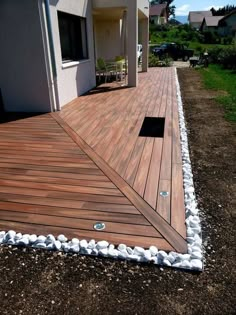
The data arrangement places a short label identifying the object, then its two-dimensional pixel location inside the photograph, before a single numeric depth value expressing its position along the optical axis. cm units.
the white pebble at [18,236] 221
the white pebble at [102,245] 209
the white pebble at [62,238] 218
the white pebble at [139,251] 202
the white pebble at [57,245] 212
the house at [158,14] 5297
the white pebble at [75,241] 214
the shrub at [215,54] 1635
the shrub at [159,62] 1546
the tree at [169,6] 7200
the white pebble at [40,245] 214
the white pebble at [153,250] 202
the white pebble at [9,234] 222
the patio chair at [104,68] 934
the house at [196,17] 6731
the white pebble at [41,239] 218
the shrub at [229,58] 1409
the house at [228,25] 4406
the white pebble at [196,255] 198
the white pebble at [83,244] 210
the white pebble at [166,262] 194
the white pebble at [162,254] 199
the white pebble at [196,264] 190
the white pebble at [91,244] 210
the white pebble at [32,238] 218
